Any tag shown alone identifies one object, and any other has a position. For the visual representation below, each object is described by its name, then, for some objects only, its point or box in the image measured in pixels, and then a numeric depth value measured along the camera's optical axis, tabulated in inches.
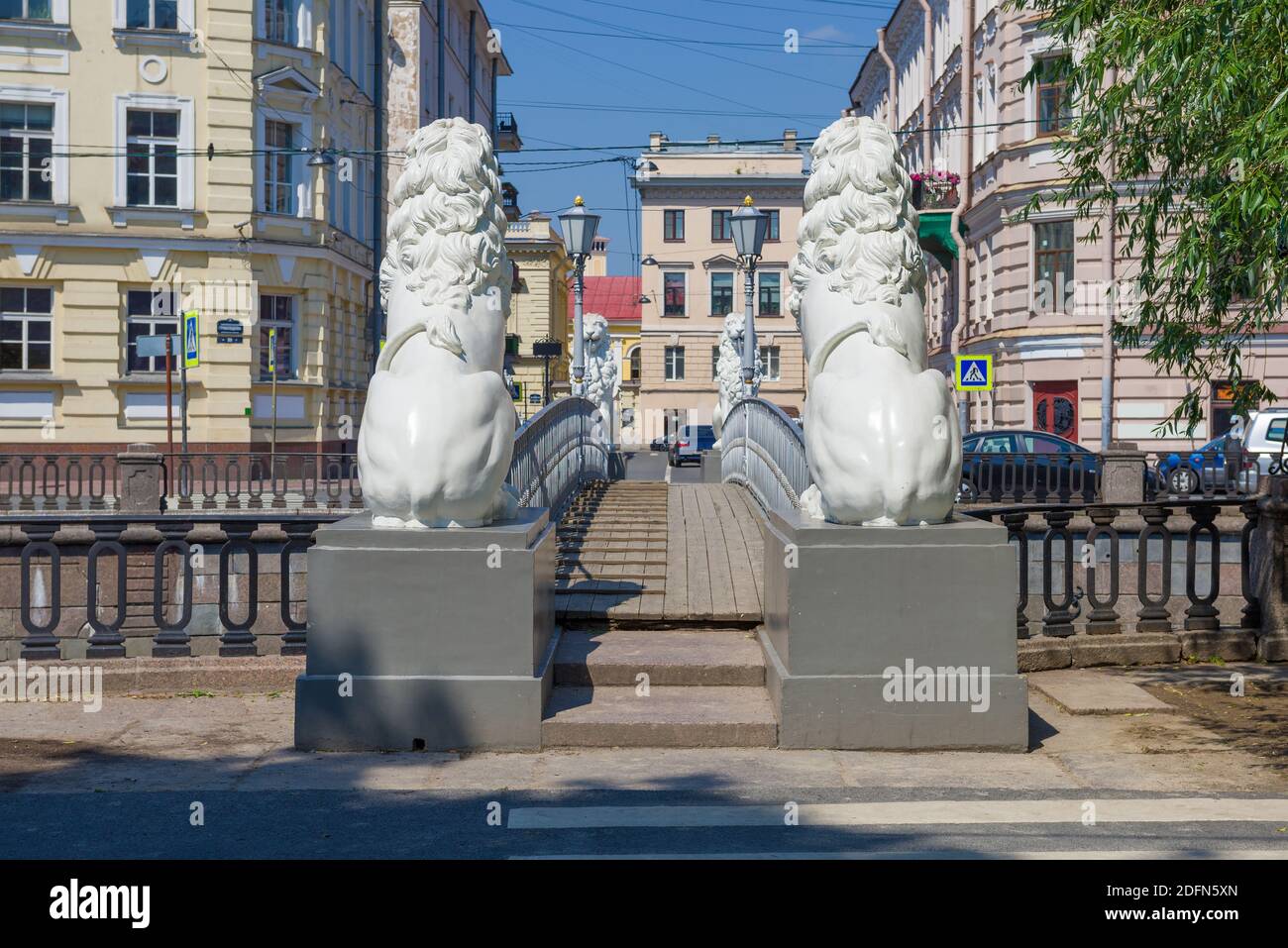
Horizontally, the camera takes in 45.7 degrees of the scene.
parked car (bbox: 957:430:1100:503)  972.6
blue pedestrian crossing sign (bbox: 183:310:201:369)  999.5
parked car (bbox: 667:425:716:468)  2320.4
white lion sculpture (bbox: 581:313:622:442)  1312.7
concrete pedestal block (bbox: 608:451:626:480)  1069.1
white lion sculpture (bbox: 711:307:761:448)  1364.4
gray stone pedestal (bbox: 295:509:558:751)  309.0
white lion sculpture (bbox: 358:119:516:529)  317.4
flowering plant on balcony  1606.8
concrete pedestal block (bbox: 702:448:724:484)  1149.3
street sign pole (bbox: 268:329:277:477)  1098.7
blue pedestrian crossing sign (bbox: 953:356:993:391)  1073.5
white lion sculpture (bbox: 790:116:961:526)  319.0
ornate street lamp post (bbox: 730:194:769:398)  901.2
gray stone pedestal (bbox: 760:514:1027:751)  309.9
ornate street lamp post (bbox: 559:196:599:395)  855.7
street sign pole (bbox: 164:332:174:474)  978.1
